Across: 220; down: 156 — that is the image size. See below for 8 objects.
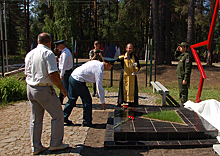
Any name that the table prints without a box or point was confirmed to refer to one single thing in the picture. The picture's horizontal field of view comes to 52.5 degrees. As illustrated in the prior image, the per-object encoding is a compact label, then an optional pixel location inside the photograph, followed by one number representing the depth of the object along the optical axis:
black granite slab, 3.92
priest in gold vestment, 5.93
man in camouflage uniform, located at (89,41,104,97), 7.41
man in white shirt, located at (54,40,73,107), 5.80
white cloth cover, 4.41
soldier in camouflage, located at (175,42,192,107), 5.89
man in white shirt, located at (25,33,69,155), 3.33
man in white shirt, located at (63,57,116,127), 4.23
